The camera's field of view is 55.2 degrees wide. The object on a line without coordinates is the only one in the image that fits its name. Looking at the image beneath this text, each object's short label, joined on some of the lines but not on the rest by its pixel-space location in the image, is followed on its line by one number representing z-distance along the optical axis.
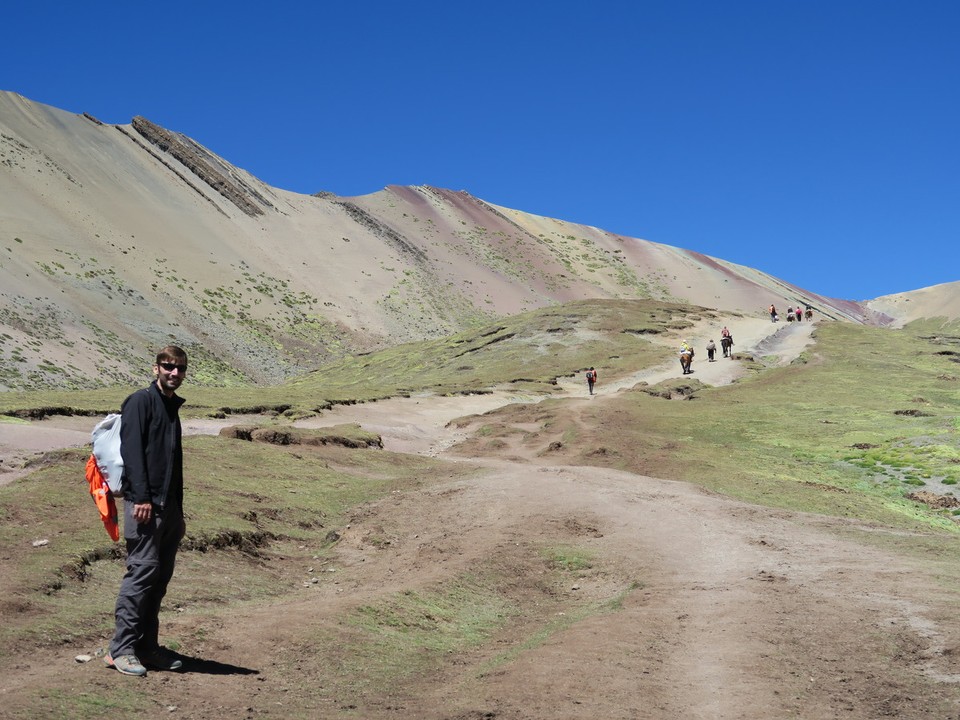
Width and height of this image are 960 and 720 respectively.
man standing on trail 8.16
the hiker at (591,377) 53.33
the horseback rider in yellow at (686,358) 56.88
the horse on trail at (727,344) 63.28
